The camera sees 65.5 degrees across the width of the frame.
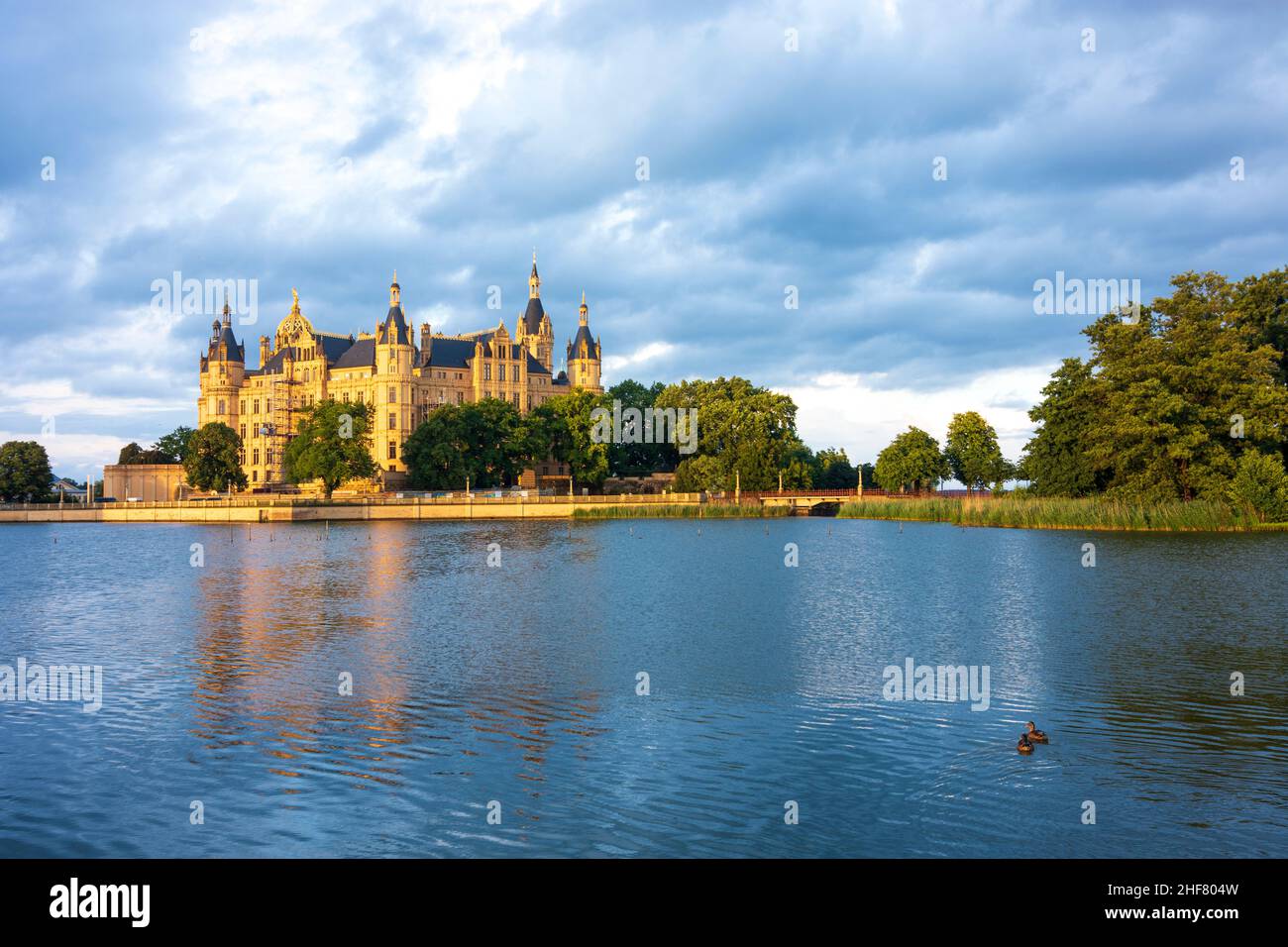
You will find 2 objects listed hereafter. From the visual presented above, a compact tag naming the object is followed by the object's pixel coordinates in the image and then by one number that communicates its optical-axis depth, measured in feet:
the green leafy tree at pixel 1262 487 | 212.02
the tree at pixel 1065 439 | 252.83
